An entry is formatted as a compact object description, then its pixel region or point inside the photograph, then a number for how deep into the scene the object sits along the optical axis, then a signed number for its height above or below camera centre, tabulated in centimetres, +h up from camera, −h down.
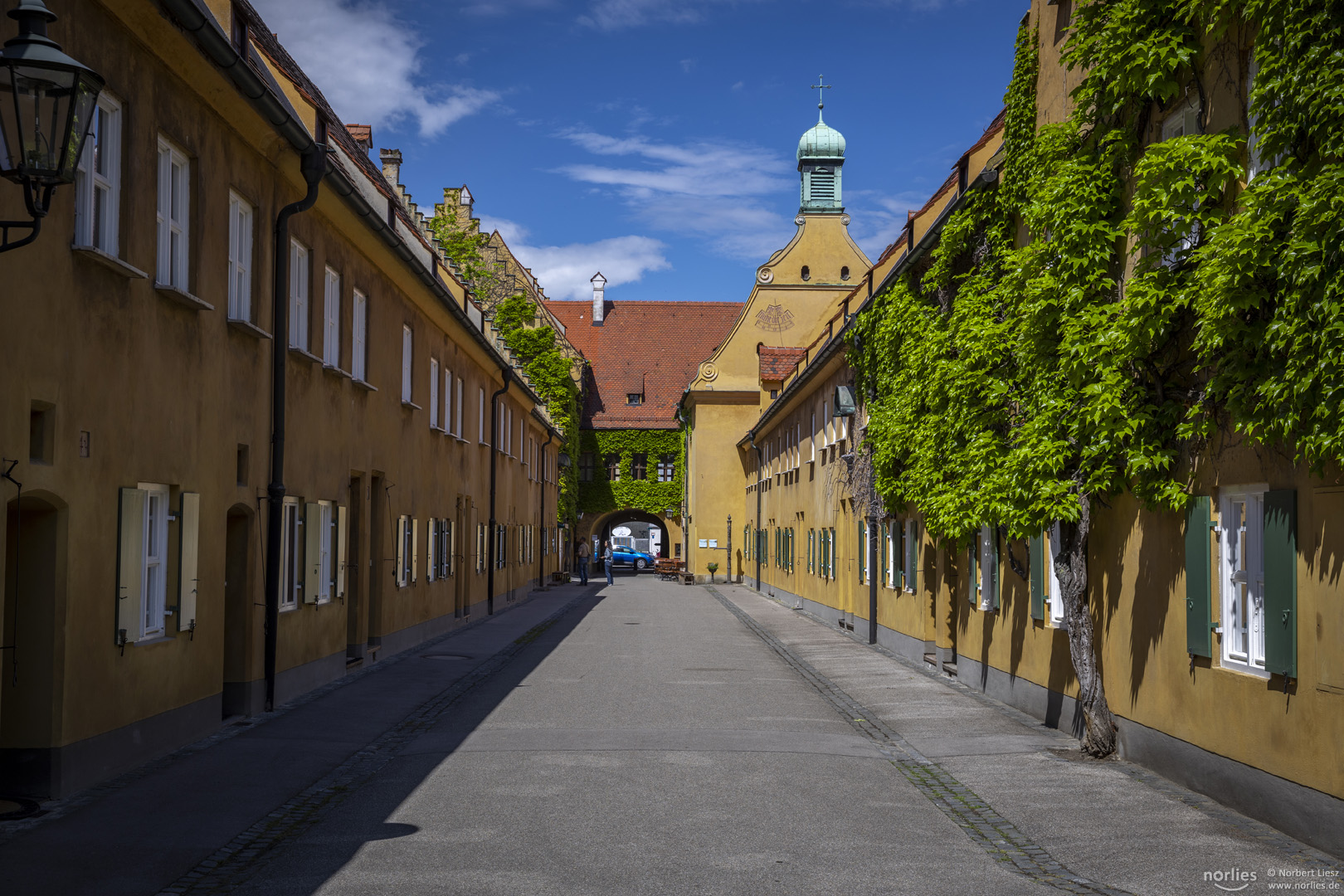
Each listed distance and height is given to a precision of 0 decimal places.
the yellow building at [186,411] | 848 +102
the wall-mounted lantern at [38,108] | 641 +213
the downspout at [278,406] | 1335 +129
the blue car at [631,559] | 7344 -166
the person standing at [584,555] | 5119 -101
